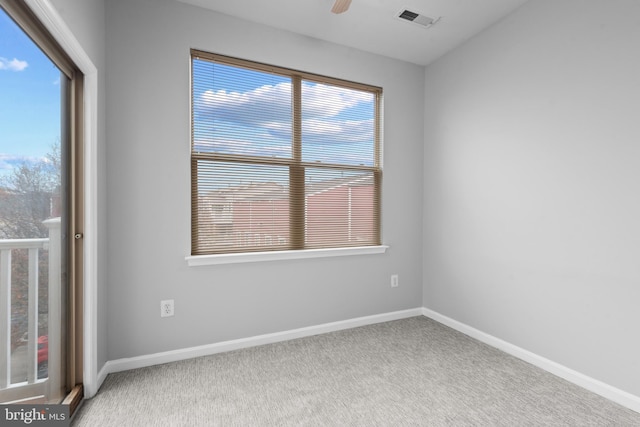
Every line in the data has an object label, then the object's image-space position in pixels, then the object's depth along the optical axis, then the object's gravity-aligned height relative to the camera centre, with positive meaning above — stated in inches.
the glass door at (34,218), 48.4 -0.8
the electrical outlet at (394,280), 127.8 -28.8
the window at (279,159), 98.0 +19.4
